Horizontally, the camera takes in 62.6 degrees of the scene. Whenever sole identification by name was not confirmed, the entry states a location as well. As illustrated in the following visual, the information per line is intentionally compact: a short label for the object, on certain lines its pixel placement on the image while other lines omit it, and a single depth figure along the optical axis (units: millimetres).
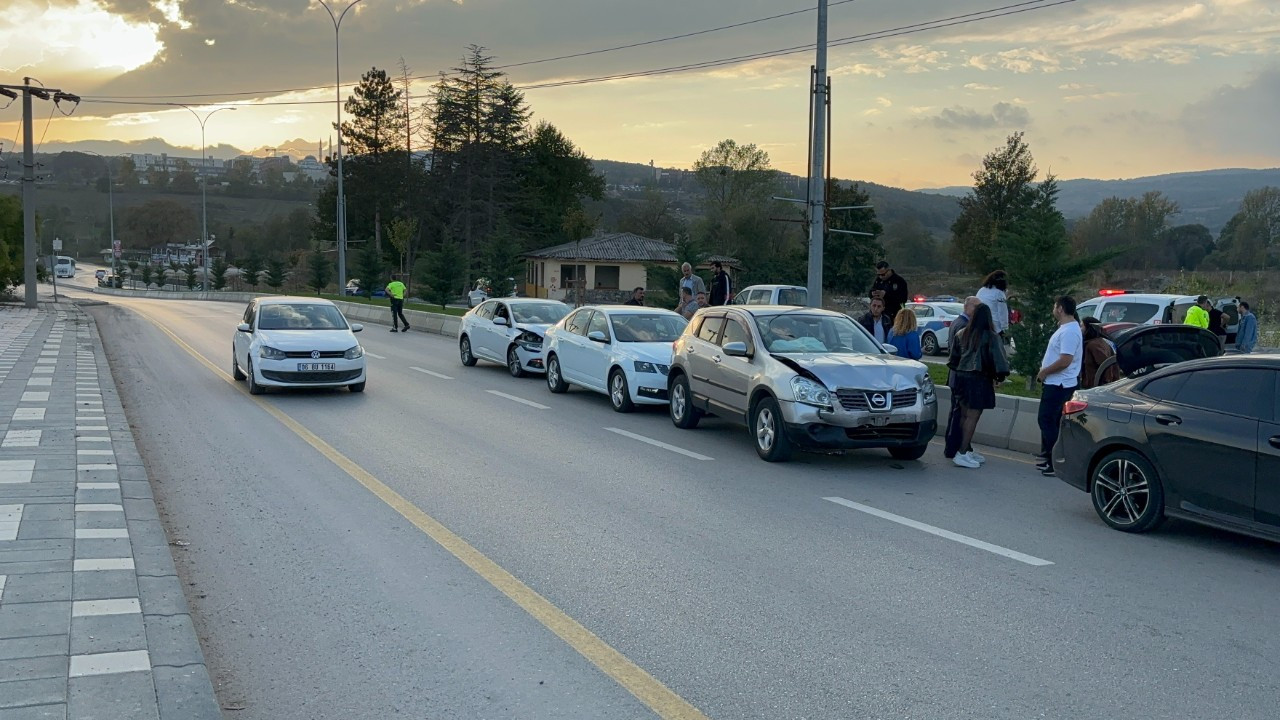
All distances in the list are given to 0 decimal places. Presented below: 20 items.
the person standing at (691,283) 20484
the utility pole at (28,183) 40688
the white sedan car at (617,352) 15016
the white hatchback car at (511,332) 19797
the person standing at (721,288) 19859
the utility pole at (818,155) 18609
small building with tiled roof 76250
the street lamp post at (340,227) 48281
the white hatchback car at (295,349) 16125
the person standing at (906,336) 13805
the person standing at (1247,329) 20391
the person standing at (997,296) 13852
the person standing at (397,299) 31891
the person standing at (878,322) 14703
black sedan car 7387
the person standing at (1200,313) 21109
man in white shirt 10477
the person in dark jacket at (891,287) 15953
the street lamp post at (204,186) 74306
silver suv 10766
